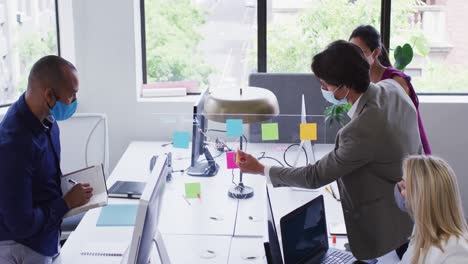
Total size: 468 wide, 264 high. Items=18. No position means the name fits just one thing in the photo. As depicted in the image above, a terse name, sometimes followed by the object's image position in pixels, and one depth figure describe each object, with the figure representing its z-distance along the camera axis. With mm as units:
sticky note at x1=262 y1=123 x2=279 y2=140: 3463
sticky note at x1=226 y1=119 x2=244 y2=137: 3300
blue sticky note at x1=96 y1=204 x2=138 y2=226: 3139
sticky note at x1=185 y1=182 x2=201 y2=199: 3502
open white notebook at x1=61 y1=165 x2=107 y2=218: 2698
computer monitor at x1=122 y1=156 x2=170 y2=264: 1971
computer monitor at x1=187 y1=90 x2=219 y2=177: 3529
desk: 2834
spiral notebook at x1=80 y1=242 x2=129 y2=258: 2795
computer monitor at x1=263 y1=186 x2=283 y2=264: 2279
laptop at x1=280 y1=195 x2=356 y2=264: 2508
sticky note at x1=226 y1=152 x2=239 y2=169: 3396
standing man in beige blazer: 2539
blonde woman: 2117
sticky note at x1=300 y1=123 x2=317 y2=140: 3541
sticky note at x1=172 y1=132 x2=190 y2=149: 3582
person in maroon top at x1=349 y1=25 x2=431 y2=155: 3307
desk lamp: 3062
